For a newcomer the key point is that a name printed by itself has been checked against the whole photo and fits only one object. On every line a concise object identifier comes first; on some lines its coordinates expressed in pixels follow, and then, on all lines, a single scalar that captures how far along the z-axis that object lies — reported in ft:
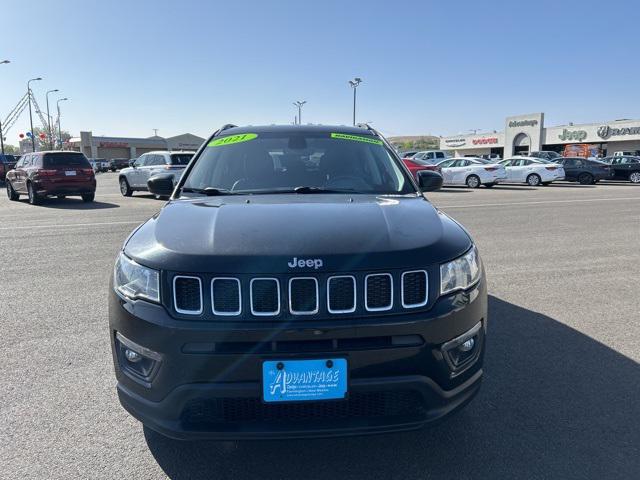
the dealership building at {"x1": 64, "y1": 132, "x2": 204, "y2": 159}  288.30
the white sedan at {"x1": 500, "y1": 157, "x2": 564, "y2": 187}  84.74
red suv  52.19
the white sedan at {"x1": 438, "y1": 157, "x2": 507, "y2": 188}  80.07
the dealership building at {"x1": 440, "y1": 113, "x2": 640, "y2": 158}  182.60
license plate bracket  6.81
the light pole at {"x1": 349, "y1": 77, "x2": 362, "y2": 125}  161.67
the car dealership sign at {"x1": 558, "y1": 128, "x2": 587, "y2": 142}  195.93
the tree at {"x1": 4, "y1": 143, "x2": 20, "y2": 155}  444.64
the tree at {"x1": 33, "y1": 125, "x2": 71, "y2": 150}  310.70
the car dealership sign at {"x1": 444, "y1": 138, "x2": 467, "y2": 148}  253.18
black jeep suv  6.85
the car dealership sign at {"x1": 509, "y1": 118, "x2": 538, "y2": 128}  197.60
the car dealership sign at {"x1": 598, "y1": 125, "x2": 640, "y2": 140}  178.60
